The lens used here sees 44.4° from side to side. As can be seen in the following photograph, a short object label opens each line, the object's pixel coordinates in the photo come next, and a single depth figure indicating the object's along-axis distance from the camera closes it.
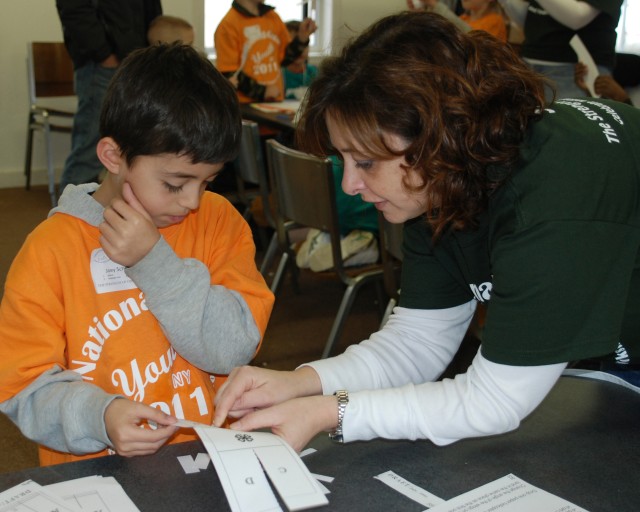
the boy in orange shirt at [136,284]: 1.14
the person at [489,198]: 0.96
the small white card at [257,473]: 0.86
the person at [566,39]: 3.39
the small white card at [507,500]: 0.91
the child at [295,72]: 4.91
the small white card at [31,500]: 0.87
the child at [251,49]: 4.32
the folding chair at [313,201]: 2.46
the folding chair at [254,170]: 3.06
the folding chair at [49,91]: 5.00
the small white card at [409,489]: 0.92
